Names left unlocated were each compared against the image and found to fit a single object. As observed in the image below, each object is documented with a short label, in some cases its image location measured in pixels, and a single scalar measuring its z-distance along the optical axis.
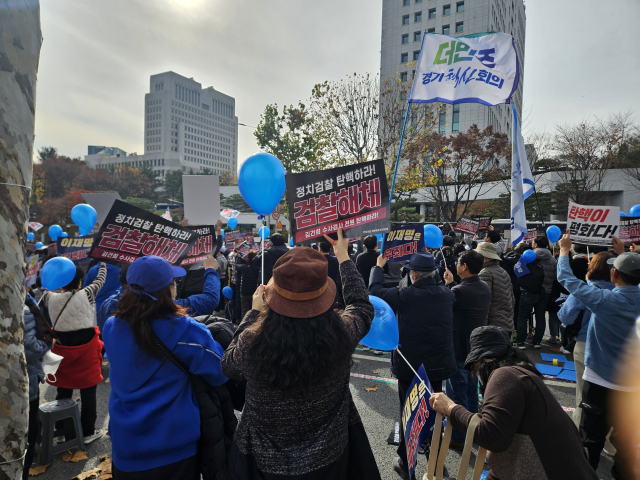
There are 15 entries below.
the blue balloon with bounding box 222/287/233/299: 7.36
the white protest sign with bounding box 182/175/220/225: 6.30
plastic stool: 3.49
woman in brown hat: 1.58
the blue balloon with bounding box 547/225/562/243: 7.96
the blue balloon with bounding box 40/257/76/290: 3.93
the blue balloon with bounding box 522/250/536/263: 6.56
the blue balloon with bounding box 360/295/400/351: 2.86
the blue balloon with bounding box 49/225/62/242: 9.08
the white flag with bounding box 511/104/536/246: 6.24
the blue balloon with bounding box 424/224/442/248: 6.32
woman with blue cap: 1.98
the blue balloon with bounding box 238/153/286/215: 3.43
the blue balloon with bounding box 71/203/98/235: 7.34
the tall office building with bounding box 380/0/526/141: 45.59
